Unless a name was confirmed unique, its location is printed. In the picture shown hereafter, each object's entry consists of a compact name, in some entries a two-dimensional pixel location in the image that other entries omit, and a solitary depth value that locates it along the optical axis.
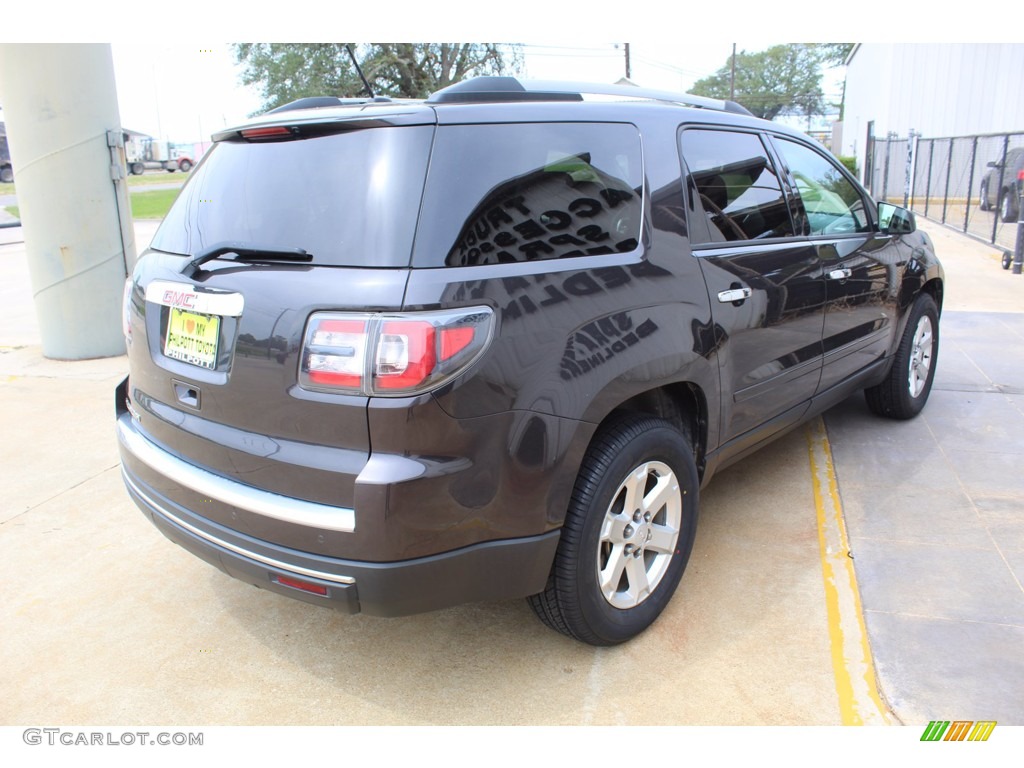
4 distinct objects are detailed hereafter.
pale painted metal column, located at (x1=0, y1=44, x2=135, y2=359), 6.32
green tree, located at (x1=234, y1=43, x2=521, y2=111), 27.16
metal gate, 15.26
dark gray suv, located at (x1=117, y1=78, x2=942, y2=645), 2.14
